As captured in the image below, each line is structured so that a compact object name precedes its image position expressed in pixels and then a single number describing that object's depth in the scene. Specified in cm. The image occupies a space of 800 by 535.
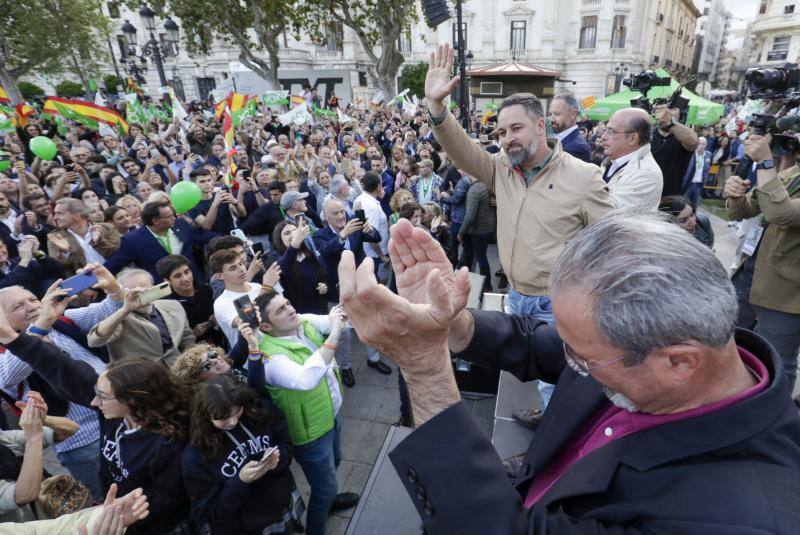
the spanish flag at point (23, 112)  1080
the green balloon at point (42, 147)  716
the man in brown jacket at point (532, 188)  255
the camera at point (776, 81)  335
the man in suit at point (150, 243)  408
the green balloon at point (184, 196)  491
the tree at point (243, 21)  2273
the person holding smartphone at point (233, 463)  203
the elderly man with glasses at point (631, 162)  321
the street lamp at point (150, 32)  1360
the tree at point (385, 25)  2294
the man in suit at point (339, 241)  425
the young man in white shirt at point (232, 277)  316
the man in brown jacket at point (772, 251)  260
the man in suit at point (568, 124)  415
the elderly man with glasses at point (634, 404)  82
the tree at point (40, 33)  2202
